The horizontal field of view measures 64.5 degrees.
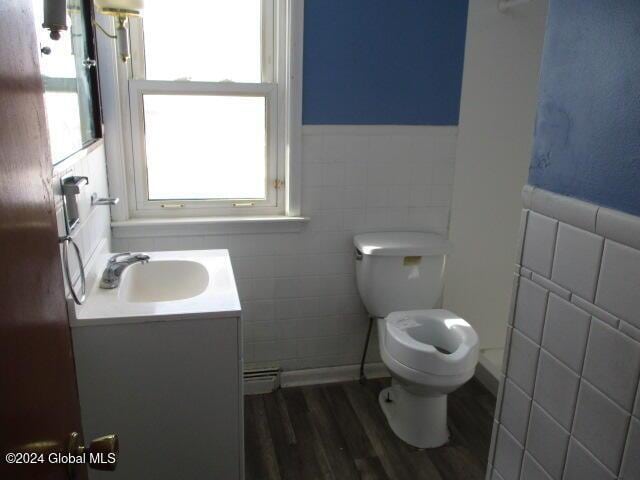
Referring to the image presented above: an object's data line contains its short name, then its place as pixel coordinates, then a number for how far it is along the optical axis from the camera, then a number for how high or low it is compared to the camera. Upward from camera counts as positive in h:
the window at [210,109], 2.13 -0.05
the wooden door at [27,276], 0.58 -0.23
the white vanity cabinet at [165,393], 1.44 -0.85
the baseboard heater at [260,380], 2.45 -1.31
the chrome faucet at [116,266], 1.65 -0.57
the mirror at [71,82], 1.30 +0.04
